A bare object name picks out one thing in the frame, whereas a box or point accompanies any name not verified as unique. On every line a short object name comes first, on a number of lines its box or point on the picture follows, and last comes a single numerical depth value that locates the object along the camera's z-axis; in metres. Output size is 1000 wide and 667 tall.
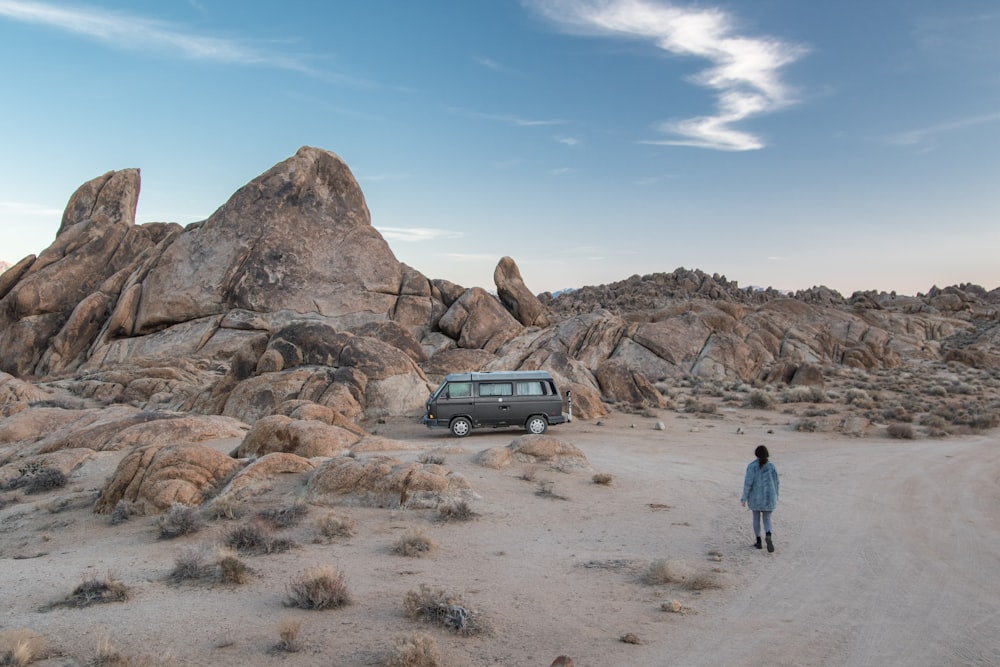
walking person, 11.18
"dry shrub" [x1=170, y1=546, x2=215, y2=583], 8.95
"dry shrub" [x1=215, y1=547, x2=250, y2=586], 8.81
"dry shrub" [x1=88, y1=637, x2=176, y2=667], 6.35
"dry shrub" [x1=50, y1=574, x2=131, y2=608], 8.07
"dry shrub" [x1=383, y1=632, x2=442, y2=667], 6.51
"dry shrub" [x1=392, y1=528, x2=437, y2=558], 10.27
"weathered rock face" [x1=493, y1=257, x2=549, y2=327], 49.87
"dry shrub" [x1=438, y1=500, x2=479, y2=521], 12.20
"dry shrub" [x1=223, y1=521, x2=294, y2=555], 10.20
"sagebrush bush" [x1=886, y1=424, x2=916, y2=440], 23.92
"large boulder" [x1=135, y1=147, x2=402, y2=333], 44.41
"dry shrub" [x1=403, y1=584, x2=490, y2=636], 7.51
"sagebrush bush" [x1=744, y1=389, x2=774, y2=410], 31.97
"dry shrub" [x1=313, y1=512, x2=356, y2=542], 10.99
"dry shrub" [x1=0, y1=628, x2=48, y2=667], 6.30
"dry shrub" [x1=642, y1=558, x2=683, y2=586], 9.38
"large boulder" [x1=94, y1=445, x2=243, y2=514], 12.34
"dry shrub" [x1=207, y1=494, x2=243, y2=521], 11.75
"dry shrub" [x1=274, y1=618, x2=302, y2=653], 6.95
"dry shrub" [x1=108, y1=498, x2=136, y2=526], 11.98
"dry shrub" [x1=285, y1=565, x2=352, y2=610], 7.99
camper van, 23.73
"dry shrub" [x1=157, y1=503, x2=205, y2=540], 10.99
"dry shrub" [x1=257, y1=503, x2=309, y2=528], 11.44
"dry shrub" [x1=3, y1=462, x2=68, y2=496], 14.58
